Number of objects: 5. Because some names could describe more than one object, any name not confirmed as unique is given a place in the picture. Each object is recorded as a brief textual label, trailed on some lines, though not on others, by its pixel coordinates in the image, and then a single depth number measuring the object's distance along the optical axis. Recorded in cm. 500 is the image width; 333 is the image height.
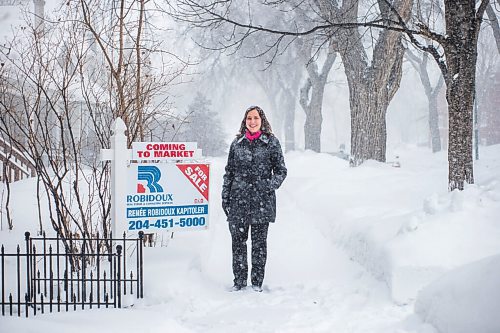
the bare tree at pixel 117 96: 660
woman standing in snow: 579
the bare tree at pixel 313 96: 2381
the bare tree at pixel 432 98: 3231
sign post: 619
